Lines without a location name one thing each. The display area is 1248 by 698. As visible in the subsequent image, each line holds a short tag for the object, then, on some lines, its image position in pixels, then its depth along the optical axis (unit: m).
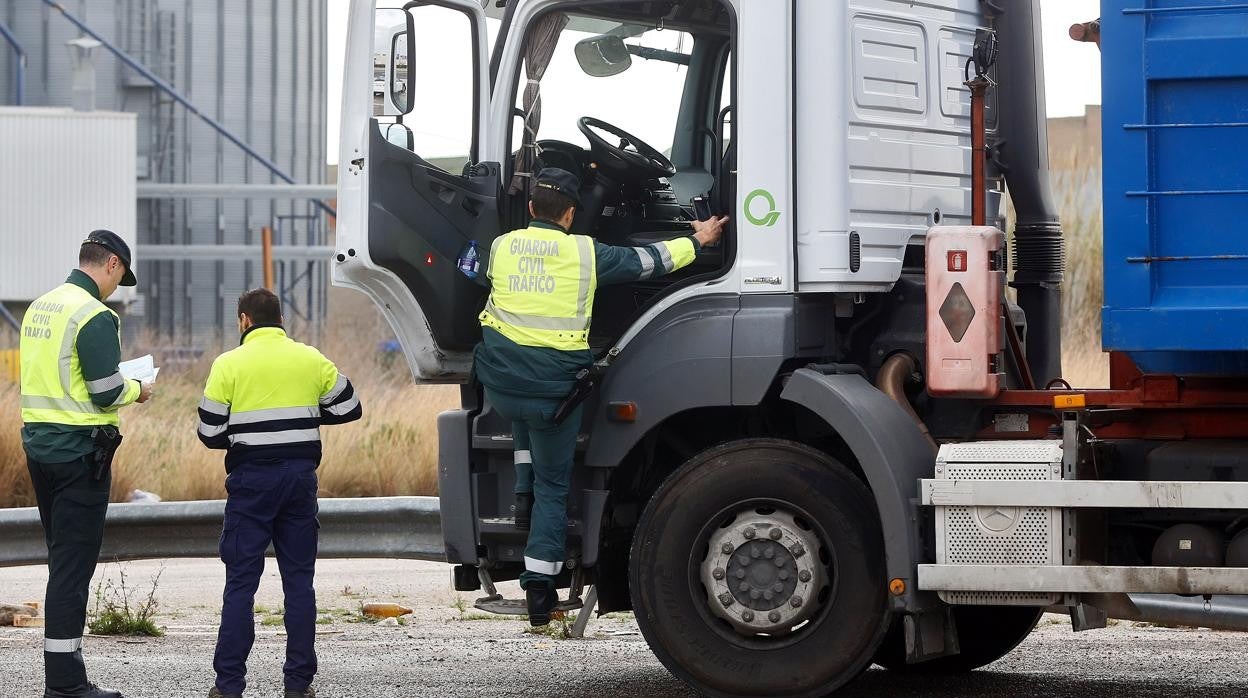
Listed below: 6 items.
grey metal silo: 51.91
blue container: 10.64
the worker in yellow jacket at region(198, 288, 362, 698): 12.36
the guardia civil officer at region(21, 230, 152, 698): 12.54
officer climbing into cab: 12.20
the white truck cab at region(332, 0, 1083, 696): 11.67
